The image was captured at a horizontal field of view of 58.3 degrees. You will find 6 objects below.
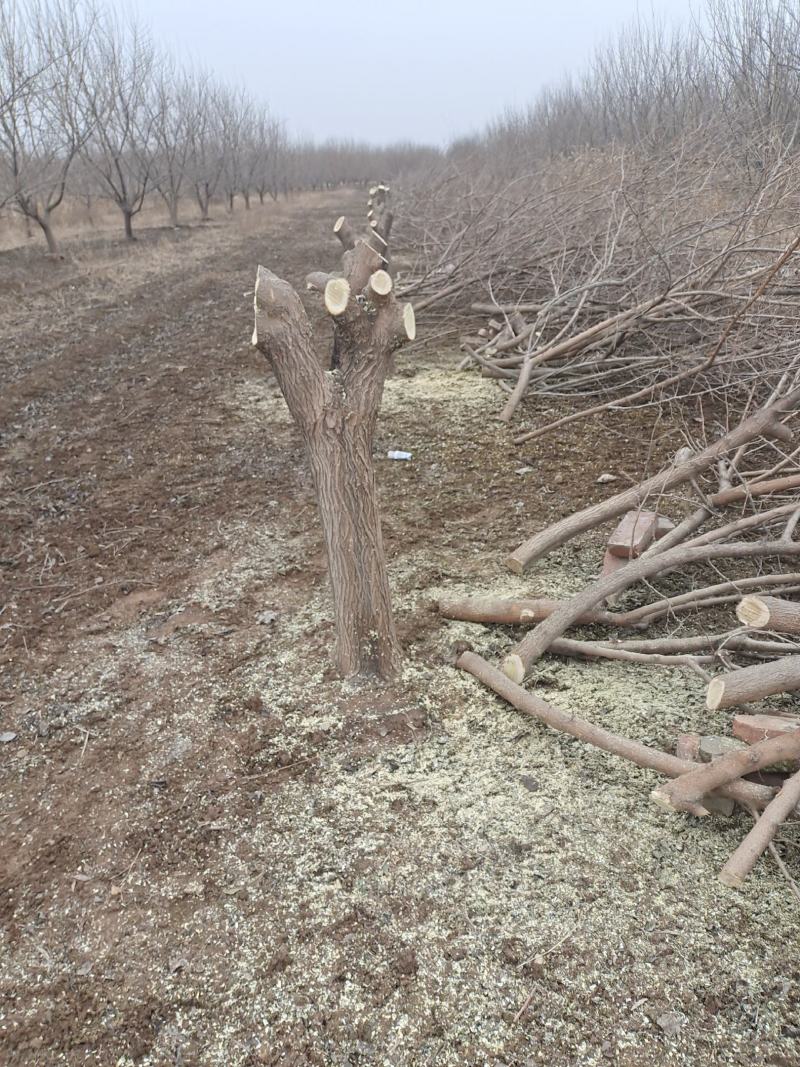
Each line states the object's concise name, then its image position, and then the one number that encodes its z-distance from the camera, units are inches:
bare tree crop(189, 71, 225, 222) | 1023.6
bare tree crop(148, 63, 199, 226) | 893.8
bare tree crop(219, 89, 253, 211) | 1177.4
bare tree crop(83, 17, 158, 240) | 736.3
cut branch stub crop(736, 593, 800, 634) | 83.6
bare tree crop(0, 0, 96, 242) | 584.4
